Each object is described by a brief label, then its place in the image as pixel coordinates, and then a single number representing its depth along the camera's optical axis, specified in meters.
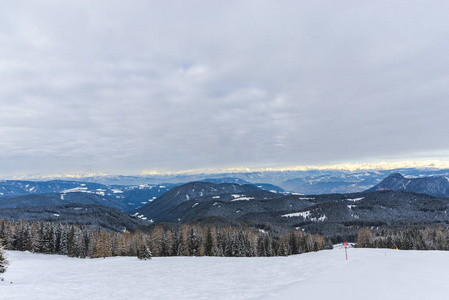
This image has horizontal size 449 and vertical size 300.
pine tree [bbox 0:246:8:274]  26.11
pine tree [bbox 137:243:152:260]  48.06
